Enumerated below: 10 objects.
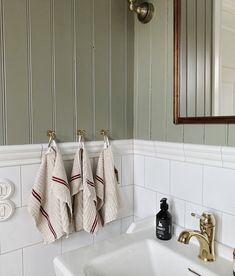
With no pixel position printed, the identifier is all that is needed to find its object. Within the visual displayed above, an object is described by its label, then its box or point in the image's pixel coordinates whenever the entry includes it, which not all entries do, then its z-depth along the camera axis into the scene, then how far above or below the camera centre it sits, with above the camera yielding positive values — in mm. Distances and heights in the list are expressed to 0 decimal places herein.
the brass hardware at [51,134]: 1043 -28
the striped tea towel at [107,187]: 1125 -264
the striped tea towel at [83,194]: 1053 -276
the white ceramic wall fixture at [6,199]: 942 -265
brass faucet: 910 -389
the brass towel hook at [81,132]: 1122 -22
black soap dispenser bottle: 1059 -396
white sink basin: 874 -478
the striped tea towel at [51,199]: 983 -278
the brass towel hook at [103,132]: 1188 -24
